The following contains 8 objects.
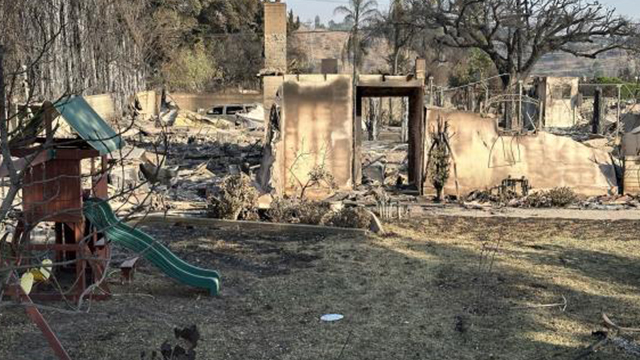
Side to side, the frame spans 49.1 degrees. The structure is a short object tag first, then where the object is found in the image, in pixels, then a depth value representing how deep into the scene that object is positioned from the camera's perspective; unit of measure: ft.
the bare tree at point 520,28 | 98.32
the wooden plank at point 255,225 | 36.76
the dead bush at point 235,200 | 38.75
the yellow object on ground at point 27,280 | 18.53
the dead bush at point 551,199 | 47.73
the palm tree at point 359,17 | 179.01
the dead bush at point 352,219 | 37.45
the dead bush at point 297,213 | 38.45
